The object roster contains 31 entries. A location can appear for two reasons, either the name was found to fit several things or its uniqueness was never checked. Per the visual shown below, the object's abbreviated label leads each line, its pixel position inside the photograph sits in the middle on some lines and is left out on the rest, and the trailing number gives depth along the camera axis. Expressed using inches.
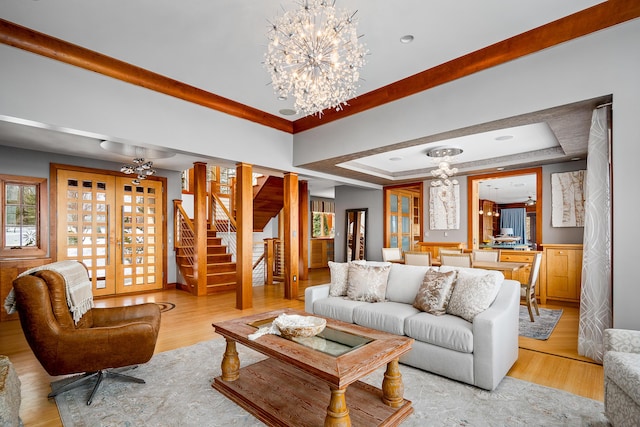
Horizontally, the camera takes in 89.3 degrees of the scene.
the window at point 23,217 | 211.8
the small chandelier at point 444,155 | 226.7
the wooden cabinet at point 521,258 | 238.7
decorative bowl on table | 95.8
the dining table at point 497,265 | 183.1
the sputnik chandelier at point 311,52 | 91.4
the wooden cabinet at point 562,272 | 217.2
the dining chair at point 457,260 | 196.8
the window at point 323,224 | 463.5
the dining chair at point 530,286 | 176.6
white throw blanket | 95.9
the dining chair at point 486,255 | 213.9
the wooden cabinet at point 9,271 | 185.2
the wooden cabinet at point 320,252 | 418.9
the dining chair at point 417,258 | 213.0
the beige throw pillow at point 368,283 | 148.6
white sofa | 103.3
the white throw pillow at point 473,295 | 115.5
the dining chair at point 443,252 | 218.9
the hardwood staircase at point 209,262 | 265.9
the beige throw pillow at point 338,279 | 161.8
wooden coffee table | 77.2
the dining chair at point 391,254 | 259.9
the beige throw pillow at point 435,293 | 125.3
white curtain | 119.3
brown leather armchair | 90.0
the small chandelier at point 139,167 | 220.9
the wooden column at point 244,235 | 208.2
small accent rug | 158.7
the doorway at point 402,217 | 342.6
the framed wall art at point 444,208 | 297.7
